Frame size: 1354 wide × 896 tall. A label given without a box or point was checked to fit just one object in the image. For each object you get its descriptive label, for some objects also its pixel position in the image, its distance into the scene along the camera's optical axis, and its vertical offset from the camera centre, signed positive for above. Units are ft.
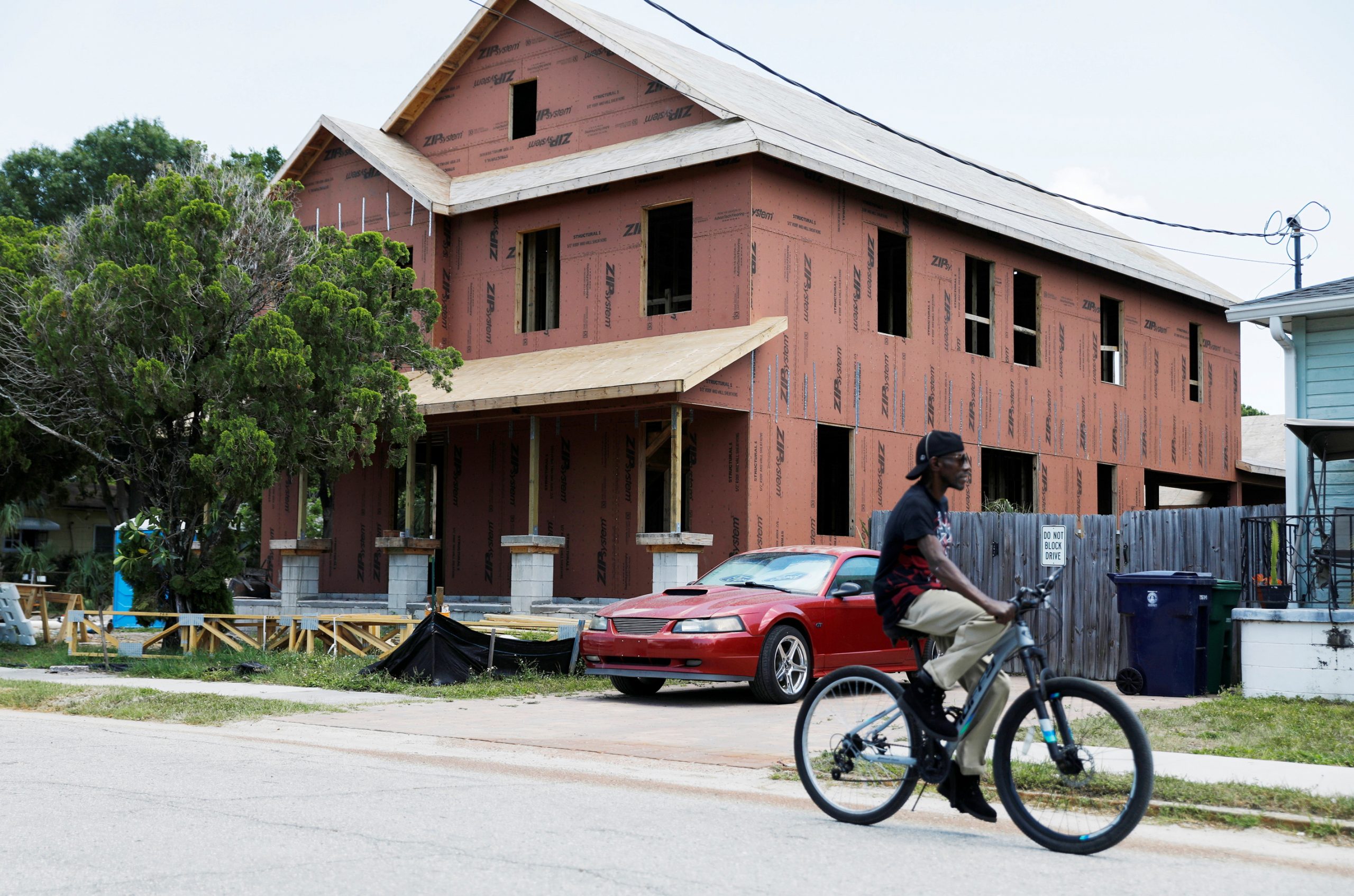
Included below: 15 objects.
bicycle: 18.58 -3.21
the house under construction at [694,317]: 61.26 +11.42
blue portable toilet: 95.28 -4.95
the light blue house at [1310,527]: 40.09 +0.45
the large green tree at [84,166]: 147.74 +40.34
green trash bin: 42.83 -3.05
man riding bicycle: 19.83 -1.05
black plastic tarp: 45.19 -4.27
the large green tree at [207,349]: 54.34 +7.60
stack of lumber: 53.52 -3.75
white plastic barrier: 63.41 -4.30
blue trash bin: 42.29 -2.98
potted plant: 42.68 -1.67
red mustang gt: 39.78 -2.94
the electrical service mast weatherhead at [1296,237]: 85.94 +20.66
